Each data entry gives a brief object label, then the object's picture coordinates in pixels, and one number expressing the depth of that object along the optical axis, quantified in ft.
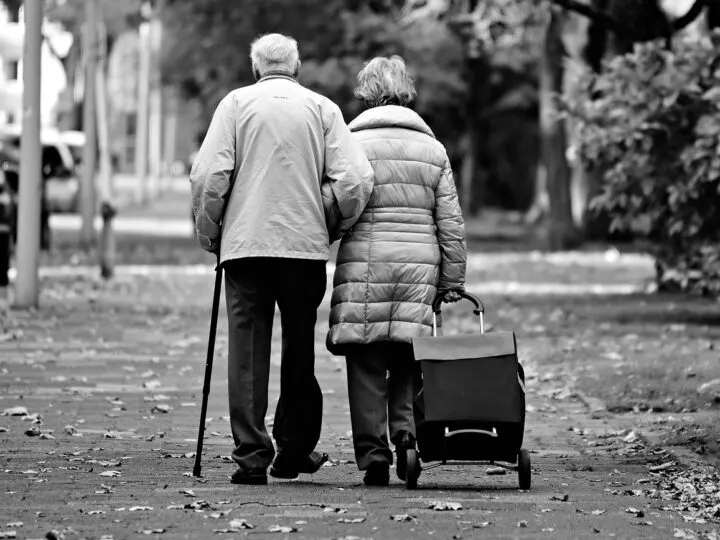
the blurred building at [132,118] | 453.17
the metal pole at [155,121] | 419.74
